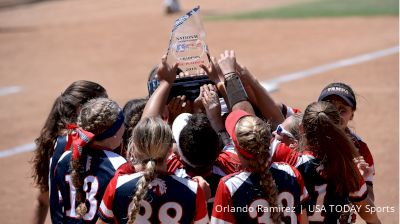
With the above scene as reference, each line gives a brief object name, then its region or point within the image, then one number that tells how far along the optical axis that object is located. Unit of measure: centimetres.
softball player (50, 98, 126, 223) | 929
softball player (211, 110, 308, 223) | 837
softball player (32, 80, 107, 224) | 1097
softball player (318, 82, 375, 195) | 1055
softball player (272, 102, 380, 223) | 895
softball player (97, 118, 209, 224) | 841
